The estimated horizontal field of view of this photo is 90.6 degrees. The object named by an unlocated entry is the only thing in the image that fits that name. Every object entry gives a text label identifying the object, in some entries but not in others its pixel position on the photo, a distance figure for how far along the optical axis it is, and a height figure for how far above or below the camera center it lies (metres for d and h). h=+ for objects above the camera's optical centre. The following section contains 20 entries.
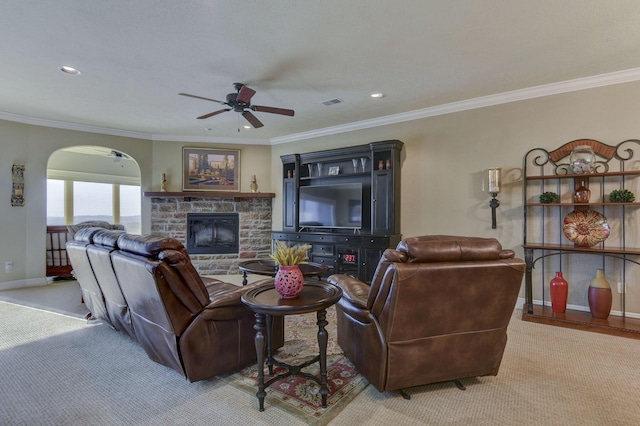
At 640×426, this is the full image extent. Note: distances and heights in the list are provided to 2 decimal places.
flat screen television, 5.13 +0.14
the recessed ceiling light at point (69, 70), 3.27 +1.52
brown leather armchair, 1.82 -0.59
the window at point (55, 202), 7.07 +0.29
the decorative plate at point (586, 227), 3.39 -0.16
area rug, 1.91 -1.17
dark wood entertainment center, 4.72 +0.17
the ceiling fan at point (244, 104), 3.25 +1.21
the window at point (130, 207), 8.39 +0.20
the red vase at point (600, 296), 3.26 -0.86
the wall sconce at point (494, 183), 3.91 +0.38
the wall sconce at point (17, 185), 4.91 +0.47
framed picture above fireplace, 6.21 +0.89
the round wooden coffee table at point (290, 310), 1.85 -0.56
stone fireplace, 6.05 -0.10
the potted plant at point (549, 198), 3.59 +0.17
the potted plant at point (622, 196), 3.21 +0.17
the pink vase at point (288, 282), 2.03 -0.44
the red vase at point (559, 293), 3.46 -0.88
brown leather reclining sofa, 2.03 -0.65
